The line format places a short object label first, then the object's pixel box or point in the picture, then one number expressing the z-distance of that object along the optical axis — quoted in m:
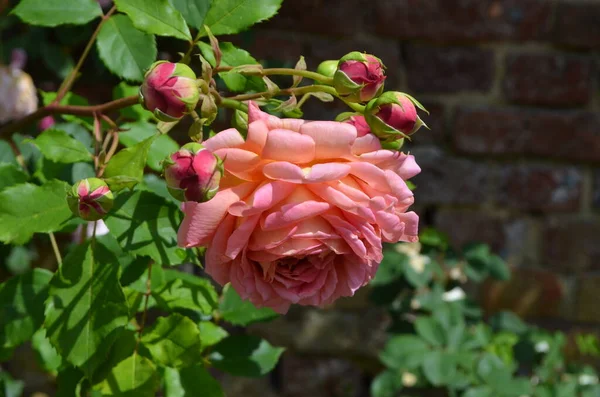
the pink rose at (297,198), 0.88
